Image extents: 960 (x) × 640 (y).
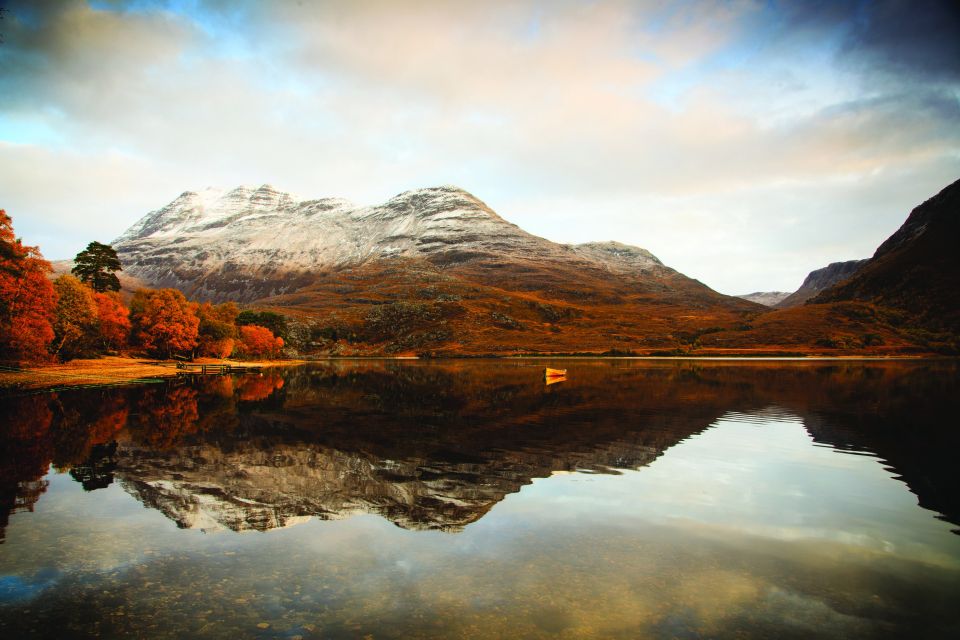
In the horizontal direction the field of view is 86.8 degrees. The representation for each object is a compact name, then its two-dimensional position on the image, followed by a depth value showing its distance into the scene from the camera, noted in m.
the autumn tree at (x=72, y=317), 80.32
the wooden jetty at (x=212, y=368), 107.15
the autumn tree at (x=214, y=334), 130.25
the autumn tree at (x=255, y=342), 160.50
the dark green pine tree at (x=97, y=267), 135.25
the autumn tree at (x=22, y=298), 65.31
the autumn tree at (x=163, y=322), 110.19
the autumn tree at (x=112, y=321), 97.56
